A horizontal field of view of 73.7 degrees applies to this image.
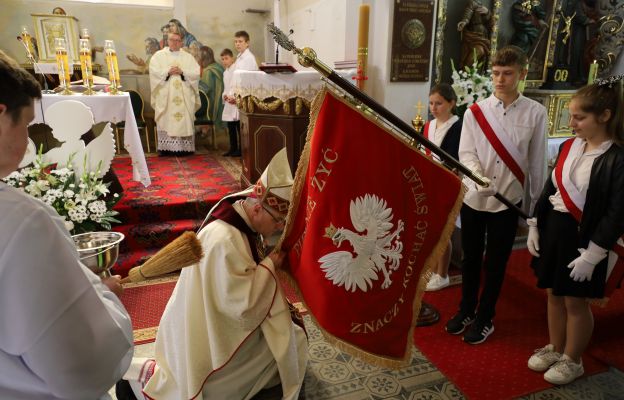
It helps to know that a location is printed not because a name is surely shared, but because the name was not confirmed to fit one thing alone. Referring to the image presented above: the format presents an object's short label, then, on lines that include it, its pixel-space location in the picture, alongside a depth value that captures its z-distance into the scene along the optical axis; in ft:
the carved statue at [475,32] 15.90
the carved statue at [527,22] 16.89
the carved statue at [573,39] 18.10
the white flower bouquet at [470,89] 13.17
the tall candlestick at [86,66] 14.26
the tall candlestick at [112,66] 14.71
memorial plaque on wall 15.10
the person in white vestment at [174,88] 21.72
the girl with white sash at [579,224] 6.61
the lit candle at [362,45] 13.21
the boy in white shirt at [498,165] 8.16
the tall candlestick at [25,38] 15.98
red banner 5.05
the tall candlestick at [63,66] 13.94
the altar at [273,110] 13.99
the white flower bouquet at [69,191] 8.82
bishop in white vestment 5.96
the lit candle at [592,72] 16.03
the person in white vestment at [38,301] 2.52
